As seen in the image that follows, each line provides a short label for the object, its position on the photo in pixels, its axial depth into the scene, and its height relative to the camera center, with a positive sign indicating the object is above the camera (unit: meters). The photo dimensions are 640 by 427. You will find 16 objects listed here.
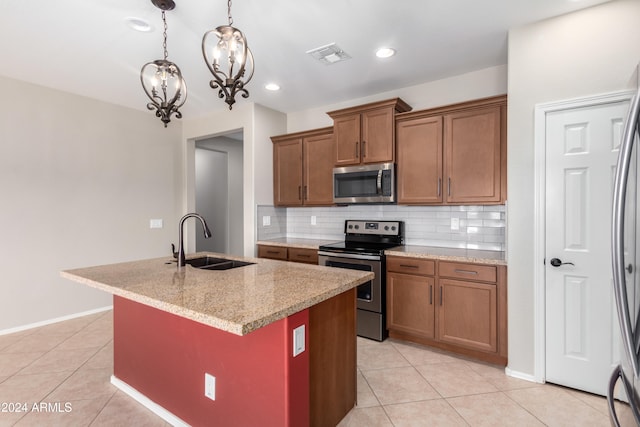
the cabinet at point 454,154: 2.76 +0.53
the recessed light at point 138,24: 2.24 +1.34
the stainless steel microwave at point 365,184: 3.29 +0.30
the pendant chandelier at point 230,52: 1.65 +0.83
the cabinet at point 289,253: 3.58 -0.49
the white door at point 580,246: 2.10 -0.24
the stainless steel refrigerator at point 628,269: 0.91 -0.18
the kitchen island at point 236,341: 1.43 -0.70
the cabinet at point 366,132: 3.28 +0.85
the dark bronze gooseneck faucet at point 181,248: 2.18 -0.25
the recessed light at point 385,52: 2.70 +1.36
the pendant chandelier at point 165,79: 1.98 +0.84
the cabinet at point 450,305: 2.56 -0.81
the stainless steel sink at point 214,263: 2.43 -0.40
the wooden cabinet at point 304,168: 3.88 +0.55
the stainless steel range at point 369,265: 3.05 -0.53
